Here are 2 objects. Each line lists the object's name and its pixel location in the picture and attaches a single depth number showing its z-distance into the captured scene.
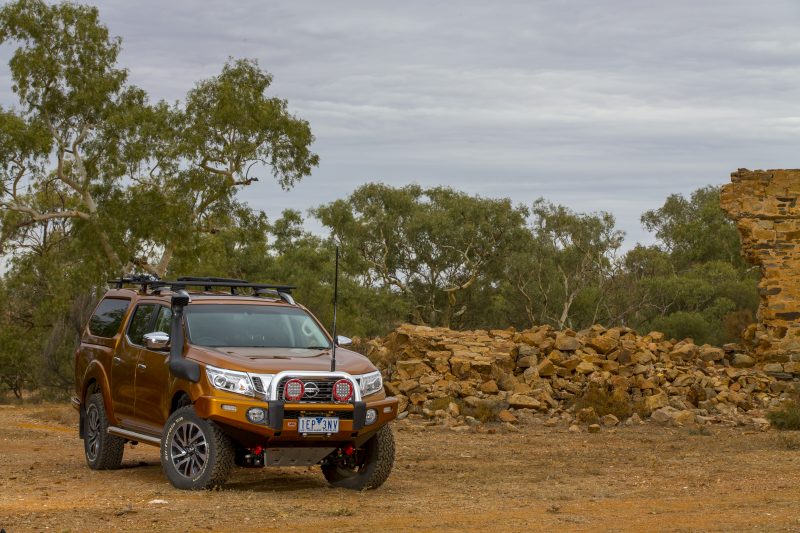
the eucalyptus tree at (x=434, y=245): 60.53
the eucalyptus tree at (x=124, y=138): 36.75
